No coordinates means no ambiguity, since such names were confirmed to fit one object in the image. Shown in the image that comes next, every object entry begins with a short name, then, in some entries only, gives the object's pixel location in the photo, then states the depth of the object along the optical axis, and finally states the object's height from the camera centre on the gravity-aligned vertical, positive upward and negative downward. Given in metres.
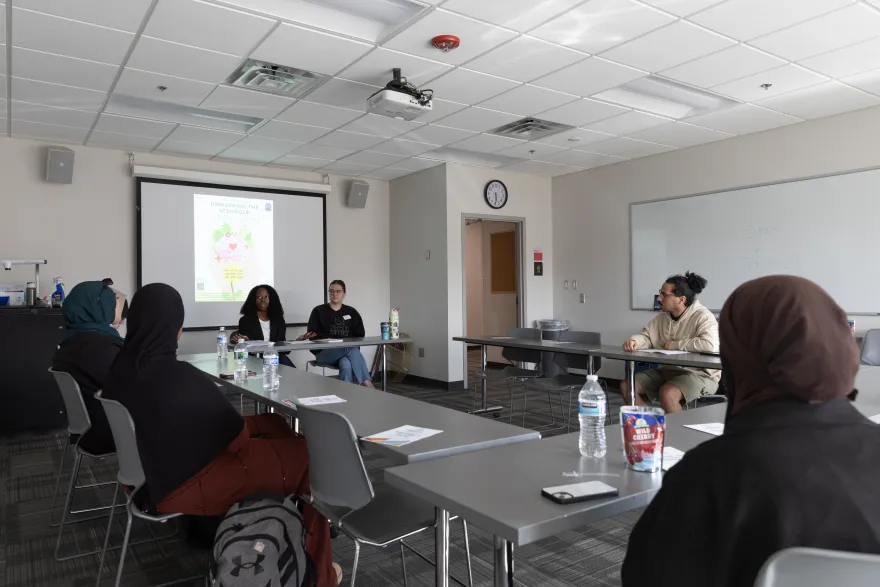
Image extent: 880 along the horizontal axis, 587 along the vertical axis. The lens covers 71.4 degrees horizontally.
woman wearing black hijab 1.92 -0.46
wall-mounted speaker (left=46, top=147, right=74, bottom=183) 5.46 +1.19
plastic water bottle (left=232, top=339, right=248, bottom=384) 3.10 -0.38
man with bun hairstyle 3.78 -0.33
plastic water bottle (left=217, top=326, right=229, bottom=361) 4.13 -0.34
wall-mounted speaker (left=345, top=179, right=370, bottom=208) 7.24 +1.19
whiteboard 4.93 +0.48
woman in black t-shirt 5.84 -0.26
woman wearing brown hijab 0.85 -0.26
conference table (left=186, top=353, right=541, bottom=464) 1.70 -0.43
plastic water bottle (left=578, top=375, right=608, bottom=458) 1.63 -0.37
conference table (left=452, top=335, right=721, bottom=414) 3.51 -0.40
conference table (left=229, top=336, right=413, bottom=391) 4.69 -0.41
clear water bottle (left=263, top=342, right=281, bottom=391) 2.90 -0.38
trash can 5.04 -0.58
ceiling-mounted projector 3.94 +1.26
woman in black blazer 5.64 -0.16
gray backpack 1.65 -0.70
